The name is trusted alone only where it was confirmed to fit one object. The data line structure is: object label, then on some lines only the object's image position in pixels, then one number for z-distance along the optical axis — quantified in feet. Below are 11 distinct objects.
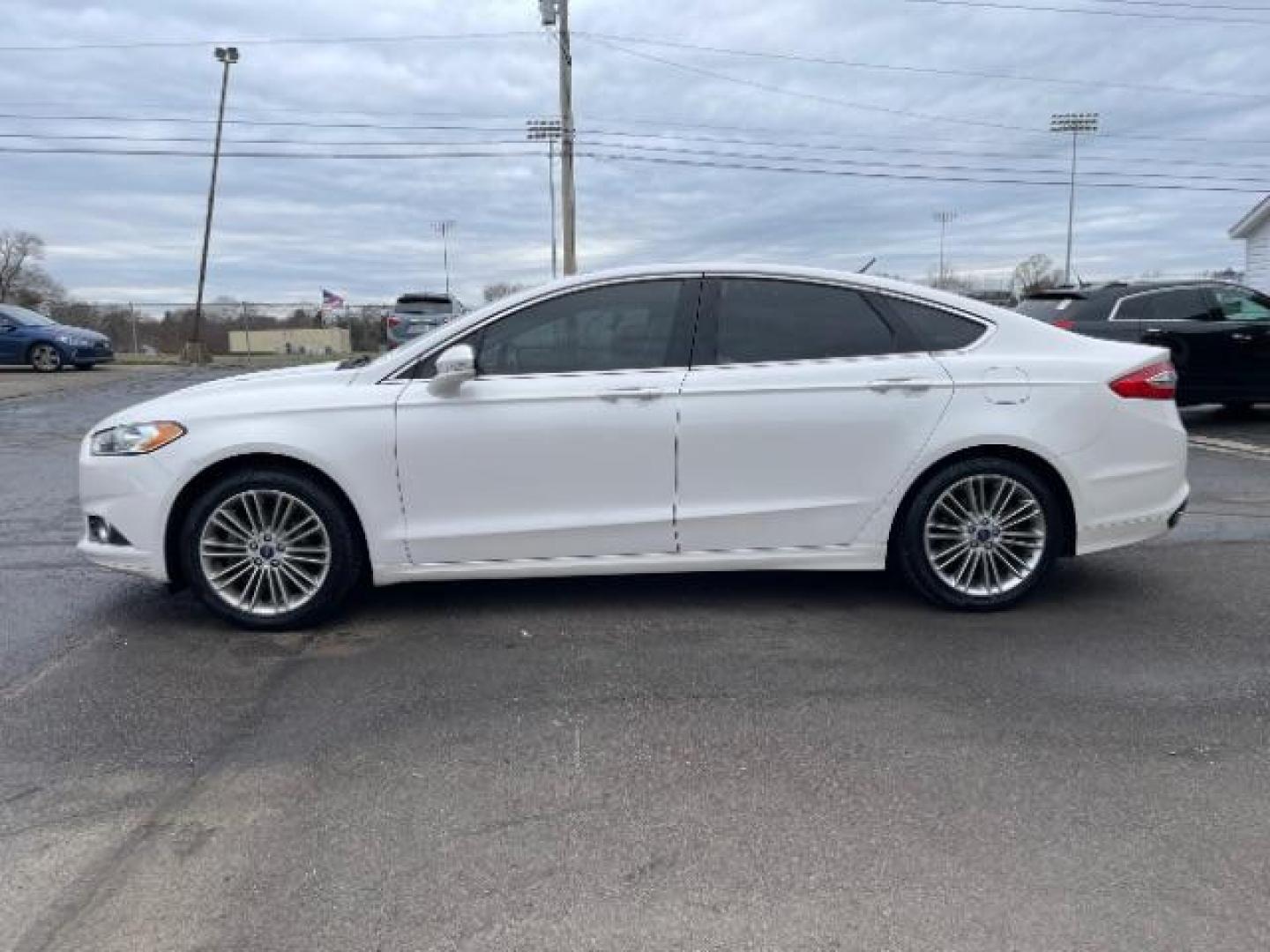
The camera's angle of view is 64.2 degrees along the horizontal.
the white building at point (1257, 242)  109.81
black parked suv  36.24
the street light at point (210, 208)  106.37
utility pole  93.86
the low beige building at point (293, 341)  113.60
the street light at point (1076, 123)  213.46
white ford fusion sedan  14.93
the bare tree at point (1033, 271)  237.86
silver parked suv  70.79
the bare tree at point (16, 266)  199.82
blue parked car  75.51
